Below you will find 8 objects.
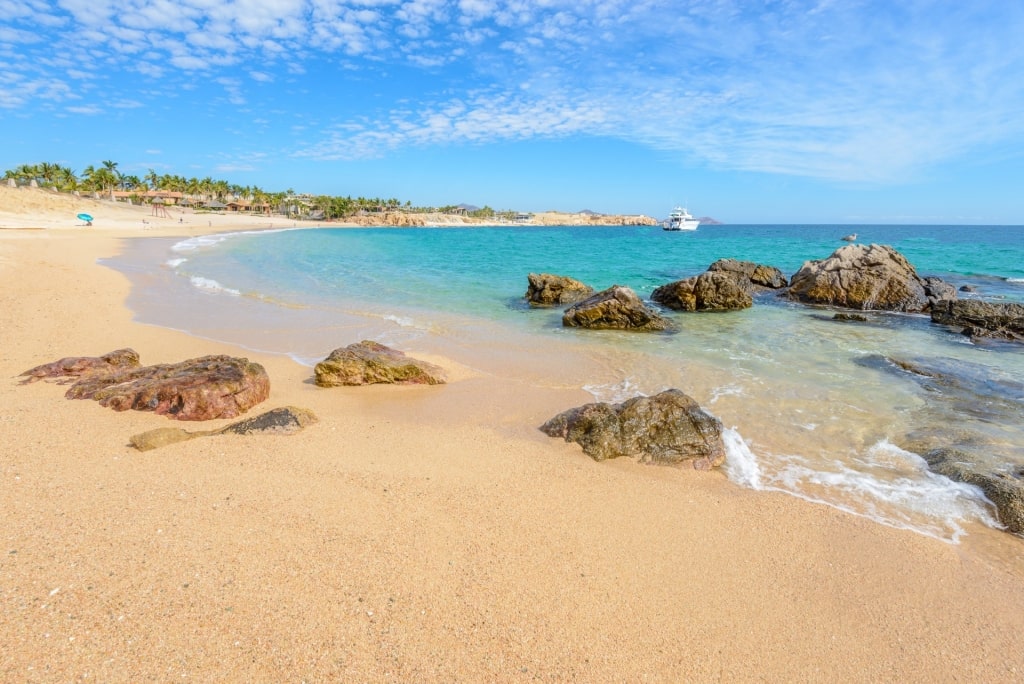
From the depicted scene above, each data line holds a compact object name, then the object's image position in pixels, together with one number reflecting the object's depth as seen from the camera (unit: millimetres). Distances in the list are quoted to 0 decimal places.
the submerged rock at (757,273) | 25469
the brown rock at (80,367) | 8375
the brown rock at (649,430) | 6660
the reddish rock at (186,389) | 7199
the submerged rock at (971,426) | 5875
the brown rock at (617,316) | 15453
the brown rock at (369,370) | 9250
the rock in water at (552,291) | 19719
